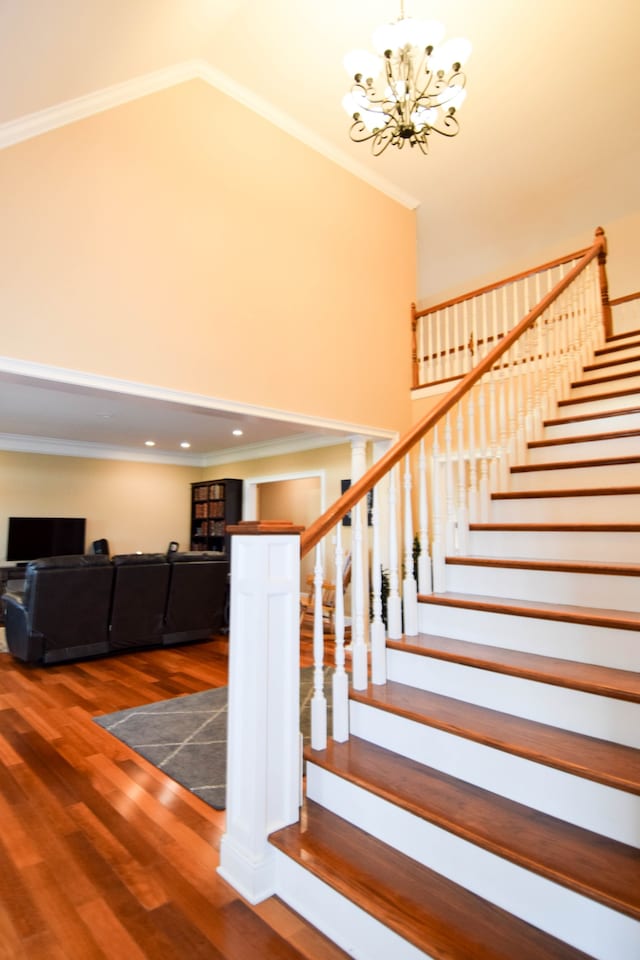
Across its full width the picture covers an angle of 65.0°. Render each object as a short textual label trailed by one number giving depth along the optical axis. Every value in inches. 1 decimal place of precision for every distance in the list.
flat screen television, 299.6
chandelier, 115.2
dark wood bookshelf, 337.7
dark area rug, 102.1
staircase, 50.8
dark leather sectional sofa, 177.0
